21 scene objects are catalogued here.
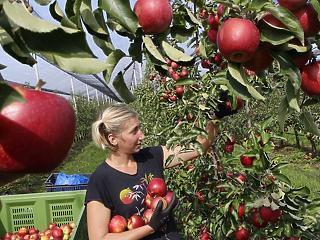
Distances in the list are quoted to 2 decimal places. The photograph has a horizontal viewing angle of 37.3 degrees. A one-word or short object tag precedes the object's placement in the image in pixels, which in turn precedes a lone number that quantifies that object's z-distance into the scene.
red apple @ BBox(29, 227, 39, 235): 3.64
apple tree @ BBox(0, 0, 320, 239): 0.60
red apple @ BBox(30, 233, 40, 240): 3.54
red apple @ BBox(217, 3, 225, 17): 0.96
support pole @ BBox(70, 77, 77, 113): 16.34
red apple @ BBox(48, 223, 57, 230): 3.61
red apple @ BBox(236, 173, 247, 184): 1.93
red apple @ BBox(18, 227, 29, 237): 3.58
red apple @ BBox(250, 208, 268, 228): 1.62
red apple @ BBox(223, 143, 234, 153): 2.43
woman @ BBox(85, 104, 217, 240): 2.03
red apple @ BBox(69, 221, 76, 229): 3.62
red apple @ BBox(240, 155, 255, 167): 1.64
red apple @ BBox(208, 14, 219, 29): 1.06
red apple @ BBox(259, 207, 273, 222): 1.56
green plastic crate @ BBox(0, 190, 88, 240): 3.61
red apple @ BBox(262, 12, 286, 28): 0.80
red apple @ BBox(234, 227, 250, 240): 1.86
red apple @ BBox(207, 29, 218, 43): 1.05
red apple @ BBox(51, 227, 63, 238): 3.44
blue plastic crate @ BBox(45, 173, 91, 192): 4.75
